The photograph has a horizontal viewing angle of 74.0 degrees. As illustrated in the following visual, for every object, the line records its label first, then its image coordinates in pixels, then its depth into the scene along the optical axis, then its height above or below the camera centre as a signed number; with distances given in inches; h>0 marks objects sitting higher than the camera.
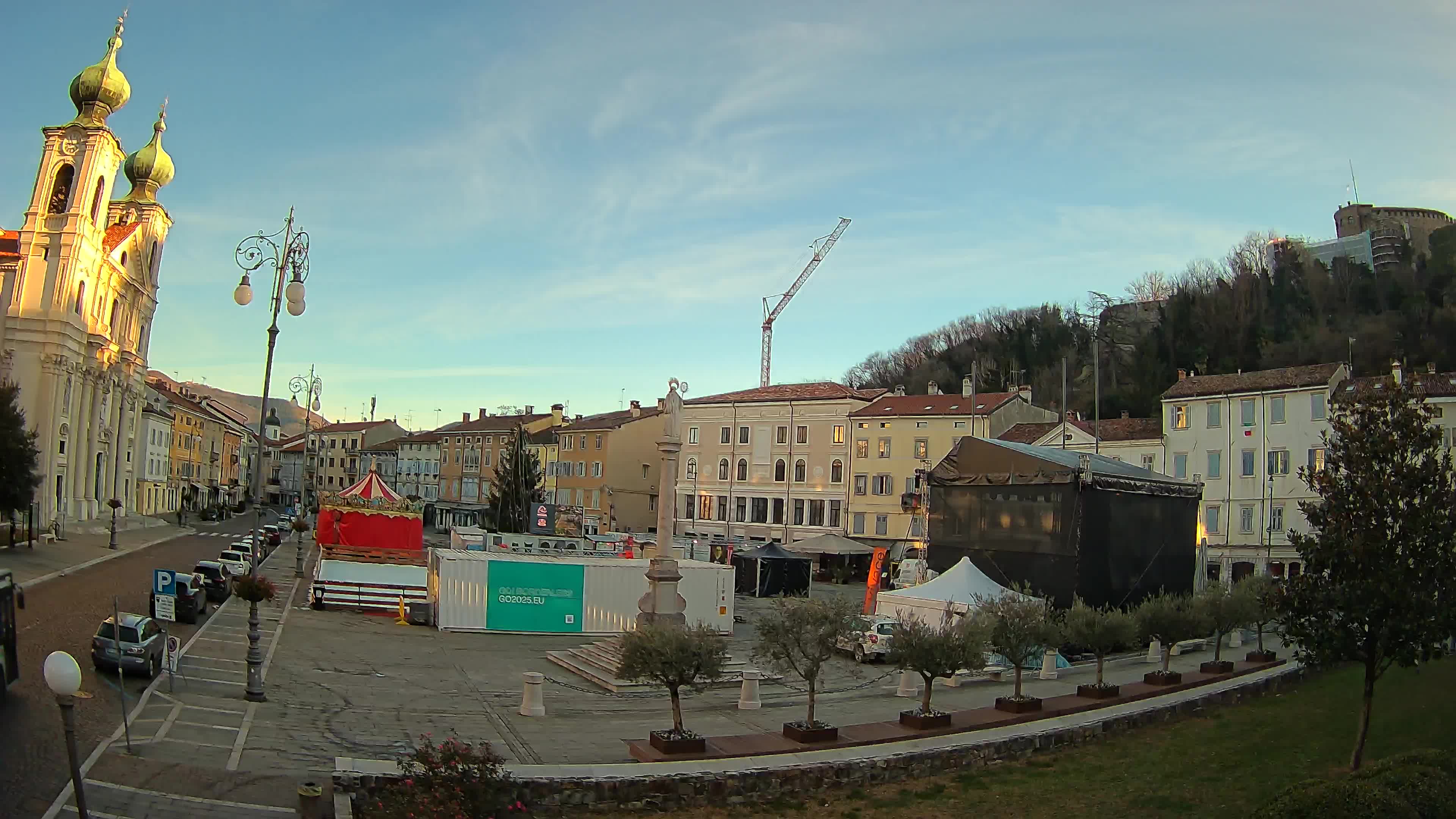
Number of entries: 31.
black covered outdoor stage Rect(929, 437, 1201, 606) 1199.6 -35.0
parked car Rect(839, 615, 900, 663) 1050.1 -171.5
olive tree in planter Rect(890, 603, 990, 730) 668.1 -113.2
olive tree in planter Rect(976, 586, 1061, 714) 736.3 -107.5
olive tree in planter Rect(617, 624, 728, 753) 578.2 -109.6
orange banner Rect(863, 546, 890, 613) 1326.3 -128.8
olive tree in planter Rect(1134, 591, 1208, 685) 878.4 -113.0
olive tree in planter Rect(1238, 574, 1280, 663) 785.6 -95.8
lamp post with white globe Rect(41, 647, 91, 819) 324.8 -78.2
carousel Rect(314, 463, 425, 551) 1759.4 -104.4
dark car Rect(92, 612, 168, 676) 724.0 -144.4
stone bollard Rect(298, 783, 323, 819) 421.7 -148.4
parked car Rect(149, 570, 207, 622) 1031.0 -153.8
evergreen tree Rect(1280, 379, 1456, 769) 551.8 -23.6
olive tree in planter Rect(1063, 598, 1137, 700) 815.1 -114.0
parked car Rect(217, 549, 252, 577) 1408.7 -153.0
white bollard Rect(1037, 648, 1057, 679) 946.1 -167.4
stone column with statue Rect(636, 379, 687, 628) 831.1 -62.9
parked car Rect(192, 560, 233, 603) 1234.0 -154.9
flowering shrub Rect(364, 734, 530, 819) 379.9 -131.0
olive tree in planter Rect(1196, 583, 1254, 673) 925.8 -103.1
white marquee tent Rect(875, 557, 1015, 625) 1066.1 -117.3
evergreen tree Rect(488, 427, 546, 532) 2469.2 -46.6
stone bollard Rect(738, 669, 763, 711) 768.3 -169.2
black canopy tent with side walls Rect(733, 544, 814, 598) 1734.7 -162.7
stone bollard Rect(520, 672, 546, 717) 714.8 -167.1
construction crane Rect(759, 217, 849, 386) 4564.5 +785.5
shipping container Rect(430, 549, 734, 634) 1179.9 -144.8
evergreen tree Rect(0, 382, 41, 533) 1504.7 -16.3
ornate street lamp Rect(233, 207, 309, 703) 705.6 +122.1
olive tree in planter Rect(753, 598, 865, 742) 640.4 -99.3
